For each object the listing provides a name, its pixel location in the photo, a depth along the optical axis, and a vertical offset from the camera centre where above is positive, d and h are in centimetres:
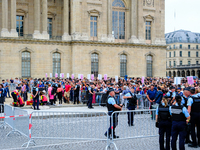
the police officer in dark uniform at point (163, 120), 866 -154
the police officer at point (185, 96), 991 -84
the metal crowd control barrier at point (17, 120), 1045 -198
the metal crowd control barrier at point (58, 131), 1000 -231
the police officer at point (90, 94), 1980 -157
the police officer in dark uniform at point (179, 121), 848 -152
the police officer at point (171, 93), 1501 -110
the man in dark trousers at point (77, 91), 2208 -150
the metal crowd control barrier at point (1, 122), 1341 -261
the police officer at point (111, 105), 1065 -125
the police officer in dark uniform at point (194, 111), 961 -136
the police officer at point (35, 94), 1786 -140
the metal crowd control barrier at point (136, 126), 1016 -218
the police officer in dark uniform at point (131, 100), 1349 -135
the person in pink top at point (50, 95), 2092 -170
